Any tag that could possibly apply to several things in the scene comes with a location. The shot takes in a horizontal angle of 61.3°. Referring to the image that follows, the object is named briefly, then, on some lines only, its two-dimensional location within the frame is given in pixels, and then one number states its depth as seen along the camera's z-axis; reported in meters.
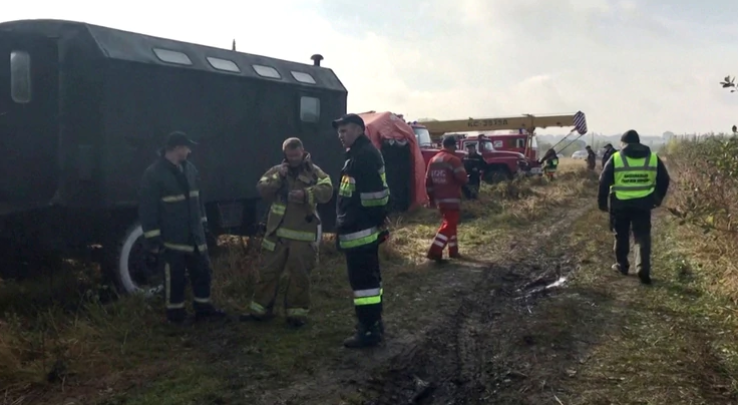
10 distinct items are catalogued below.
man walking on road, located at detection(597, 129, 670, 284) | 7.47
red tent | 12.68
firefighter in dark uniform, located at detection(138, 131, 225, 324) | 5.37
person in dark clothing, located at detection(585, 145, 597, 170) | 25.59
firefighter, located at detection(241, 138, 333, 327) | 5.56
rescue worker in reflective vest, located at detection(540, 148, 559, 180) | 24.42
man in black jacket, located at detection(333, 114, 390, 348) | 5.09
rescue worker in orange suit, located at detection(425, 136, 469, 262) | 8.78
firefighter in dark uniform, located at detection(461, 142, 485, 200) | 15.77
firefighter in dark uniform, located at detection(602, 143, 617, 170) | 15.16
